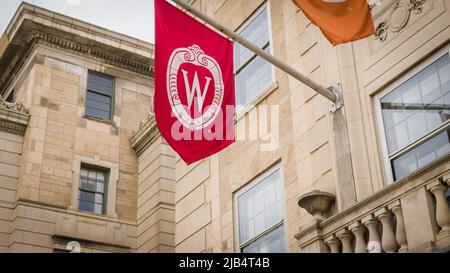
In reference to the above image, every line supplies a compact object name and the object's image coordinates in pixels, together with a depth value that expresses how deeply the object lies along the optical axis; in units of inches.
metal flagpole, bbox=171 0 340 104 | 470.6
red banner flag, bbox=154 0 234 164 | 486.0
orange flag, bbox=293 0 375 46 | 448.5
